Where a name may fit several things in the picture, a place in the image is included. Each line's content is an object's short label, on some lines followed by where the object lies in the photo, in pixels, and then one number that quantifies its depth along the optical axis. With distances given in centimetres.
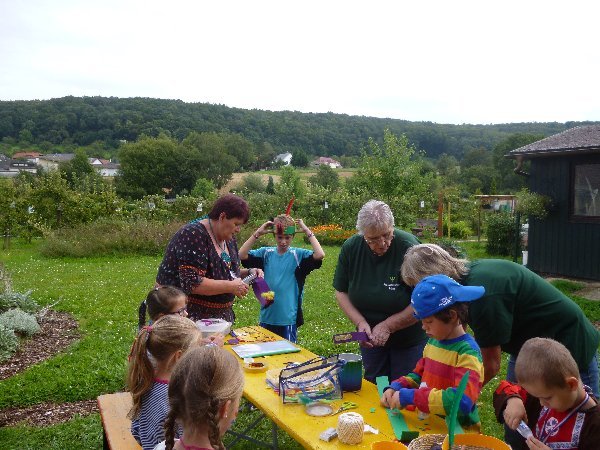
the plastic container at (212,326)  316
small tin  247
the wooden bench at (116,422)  300
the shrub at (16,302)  736
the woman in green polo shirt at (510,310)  227
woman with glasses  314
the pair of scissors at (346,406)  251
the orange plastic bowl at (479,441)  184
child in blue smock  456
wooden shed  1034
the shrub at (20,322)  645
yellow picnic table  221
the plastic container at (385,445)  196
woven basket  191
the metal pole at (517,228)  1165
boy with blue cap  210
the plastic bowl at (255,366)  311
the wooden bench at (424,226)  1995
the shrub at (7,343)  580
